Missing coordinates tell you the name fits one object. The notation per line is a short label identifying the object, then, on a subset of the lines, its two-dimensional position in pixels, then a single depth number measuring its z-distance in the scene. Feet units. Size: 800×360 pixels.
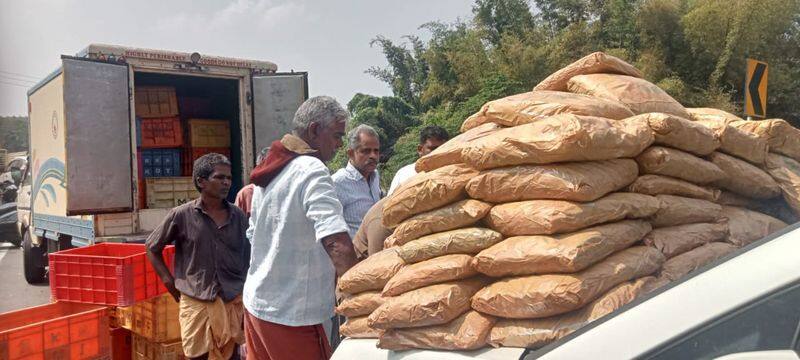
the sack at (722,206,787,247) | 7.05
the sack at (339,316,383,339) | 6.85
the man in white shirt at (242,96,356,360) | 7.94
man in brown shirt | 11.15
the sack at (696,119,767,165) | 7.91
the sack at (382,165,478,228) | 6.67
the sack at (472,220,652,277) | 5.48
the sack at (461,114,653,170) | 5.93
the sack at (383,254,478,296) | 6.14
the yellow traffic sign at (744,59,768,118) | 16.61
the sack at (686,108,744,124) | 8.66
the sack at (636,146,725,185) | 6.86
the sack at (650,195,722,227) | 6.75
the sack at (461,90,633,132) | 6.91
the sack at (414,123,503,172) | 7.09
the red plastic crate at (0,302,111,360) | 9.07
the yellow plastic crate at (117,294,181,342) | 12.28
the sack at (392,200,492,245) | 6.46
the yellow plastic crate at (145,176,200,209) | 26.58
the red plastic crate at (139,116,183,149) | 28.25
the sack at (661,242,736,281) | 6.05
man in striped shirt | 14.12
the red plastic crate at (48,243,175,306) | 11.60
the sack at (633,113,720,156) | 6.81
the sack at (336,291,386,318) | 7.01
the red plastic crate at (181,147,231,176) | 29.12
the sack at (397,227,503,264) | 6.25
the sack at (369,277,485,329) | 5.92
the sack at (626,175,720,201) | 6.82
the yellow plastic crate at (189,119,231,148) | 28.94
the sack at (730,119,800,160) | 8.71
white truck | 20.39
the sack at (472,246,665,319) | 5.33
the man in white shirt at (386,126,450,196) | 16.58
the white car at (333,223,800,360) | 3.67
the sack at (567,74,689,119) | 7.91
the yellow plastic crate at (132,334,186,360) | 12.28
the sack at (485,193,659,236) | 5.78
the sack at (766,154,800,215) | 7.96
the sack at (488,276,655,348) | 5.30
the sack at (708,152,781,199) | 7.69
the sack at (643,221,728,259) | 6.42
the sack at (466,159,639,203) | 5.89
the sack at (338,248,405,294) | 7.07
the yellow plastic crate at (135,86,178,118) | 27.96
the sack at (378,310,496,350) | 5.65
